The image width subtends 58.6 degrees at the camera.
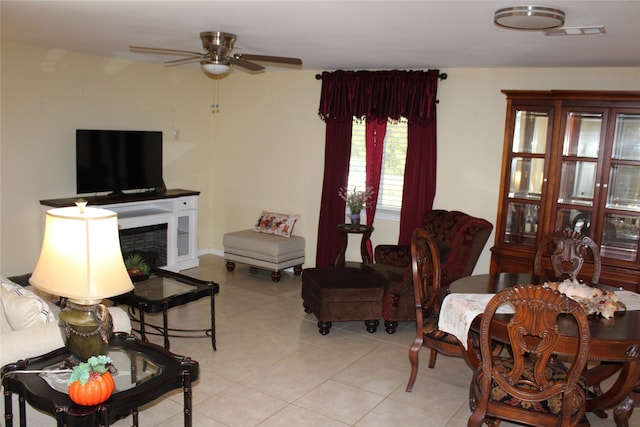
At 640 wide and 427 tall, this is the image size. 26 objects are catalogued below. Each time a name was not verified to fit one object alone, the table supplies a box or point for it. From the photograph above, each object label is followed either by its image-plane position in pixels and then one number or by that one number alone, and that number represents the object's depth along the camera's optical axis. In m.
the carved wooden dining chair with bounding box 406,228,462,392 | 3.55
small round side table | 5.79
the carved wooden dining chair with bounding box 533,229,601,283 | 3.89
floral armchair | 4.66
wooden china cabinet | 4.58
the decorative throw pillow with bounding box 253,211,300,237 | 6.58
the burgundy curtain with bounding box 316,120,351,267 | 6.21
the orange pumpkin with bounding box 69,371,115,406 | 2.27
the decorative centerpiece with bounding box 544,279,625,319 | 2.98
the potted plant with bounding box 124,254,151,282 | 4.44
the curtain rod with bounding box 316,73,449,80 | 5.56
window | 6.05
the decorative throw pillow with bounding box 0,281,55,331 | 2.99
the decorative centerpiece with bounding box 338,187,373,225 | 5.91
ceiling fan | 4.04
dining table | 2.72
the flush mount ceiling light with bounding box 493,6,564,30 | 2.94
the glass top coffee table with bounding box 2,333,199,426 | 2.26
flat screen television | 5.72
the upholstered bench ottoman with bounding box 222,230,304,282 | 6.25
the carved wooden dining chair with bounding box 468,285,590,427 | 2.52
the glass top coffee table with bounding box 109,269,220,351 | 3.93
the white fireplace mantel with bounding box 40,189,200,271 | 5.89
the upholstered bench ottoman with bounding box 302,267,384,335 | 4.68
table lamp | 2.36
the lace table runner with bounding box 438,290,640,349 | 3.12
